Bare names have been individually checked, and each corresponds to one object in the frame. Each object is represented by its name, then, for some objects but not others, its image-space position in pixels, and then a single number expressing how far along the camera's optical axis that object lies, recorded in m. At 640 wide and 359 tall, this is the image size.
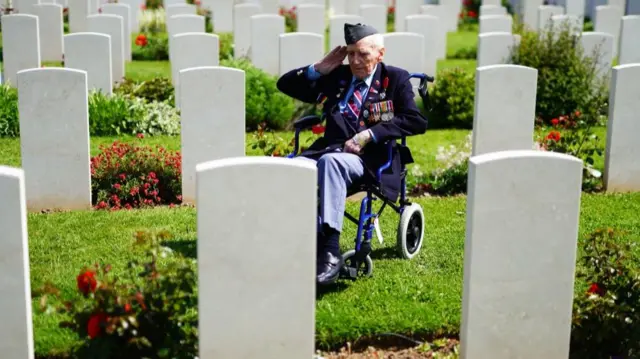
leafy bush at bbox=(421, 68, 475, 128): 11.72
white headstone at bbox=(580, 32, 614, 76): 12.35
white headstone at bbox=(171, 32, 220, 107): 11.09
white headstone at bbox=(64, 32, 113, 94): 11.17
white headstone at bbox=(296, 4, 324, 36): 16.27
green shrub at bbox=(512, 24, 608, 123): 11.57
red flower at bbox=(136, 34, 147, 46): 15.91
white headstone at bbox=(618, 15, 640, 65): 13.58
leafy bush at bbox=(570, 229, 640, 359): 5.06
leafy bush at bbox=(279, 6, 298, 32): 18.71
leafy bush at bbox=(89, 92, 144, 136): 10.49
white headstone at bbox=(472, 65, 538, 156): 8.45
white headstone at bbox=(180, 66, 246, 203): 7.77
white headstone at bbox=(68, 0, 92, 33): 16.95
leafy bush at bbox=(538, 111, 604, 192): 8.89
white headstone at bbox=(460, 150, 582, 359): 4.81
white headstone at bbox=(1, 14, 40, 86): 12.48
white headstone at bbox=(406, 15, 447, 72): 15.13
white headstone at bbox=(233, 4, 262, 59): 15.64
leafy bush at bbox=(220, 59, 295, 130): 11.05
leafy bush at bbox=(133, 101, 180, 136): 10.66
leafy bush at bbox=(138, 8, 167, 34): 18.31
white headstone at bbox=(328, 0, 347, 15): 20.34
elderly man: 6.29
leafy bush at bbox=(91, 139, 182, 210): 8.09
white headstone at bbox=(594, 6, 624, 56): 16.89
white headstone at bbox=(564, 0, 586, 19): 19.81
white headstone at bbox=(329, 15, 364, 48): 15.56
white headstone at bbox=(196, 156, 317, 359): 4.56
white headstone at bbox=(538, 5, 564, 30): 17.14
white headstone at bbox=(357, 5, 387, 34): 16.72
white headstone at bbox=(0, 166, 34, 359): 4.61
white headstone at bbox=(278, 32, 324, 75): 11.91
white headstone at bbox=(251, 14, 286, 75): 14.16
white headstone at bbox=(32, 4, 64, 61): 14.98
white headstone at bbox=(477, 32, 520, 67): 12.21
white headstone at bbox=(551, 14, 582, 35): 12.30
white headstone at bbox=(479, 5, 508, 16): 18.98
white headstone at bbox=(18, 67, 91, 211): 7.69
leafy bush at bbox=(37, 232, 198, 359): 4.61
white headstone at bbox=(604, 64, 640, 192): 8.51
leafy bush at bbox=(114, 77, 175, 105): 11.84
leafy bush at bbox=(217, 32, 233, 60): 15.27
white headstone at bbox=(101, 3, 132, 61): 15.84
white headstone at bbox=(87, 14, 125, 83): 13.62
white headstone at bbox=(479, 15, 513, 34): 15.46
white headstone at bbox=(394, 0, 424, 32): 19.16
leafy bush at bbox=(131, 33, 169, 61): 16.22
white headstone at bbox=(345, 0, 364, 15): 20.55
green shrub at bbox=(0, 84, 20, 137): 10.20
